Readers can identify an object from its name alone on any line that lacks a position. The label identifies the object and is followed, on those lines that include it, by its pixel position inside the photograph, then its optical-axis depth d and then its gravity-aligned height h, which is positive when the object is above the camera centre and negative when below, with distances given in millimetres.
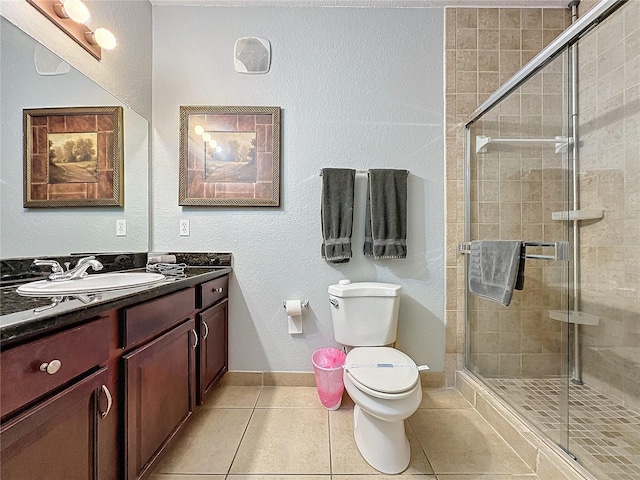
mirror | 1088 +315
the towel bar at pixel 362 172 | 1938 +439
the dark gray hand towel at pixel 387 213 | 1871 +168
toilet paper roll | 1874 -420
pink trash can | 1675 -816
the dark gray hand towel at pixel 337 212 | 1882 +175
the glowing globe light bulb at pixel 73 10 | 1329 +1035
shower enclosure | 1372 +44
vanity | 625 -397
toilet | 1201 -582
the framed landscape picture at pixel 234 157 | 1936 +536
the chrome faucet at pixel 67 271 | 1163 -120
